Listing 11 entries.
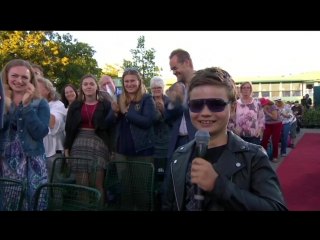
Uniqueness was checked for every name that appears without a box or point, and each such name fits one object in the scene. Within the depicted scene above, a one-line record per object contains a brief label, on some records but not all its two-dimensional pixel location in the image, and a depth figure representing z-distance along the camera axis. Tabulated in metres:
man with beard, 3.04
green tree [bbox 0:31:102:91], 23.66
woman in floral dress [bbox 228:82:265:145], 5.59
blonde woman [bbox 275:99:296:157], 9.23
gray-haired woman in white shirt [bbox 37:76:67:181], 4.16
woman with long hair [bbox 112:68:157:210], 3.80
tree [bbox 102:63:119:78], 49.91
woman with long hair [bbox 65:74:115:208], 3.80
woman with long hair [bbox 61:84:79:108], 5.34
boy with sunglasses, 1.26
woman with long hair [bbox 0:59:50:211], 2.87
